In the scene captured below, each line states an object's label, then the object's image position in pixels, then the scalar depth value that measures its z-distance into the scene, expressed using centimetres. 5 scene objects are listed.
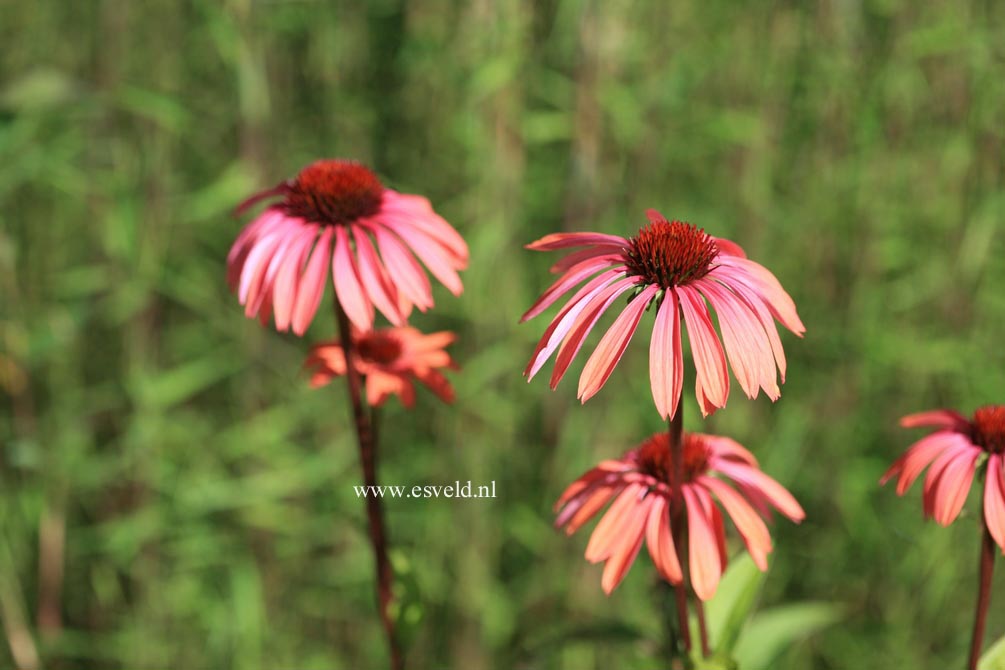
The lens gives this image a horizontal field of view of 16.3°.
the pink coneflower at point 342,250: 107
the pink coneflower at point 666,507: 104
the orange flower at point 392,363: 113
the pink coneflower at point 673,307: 101
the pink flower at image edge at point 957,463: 105
